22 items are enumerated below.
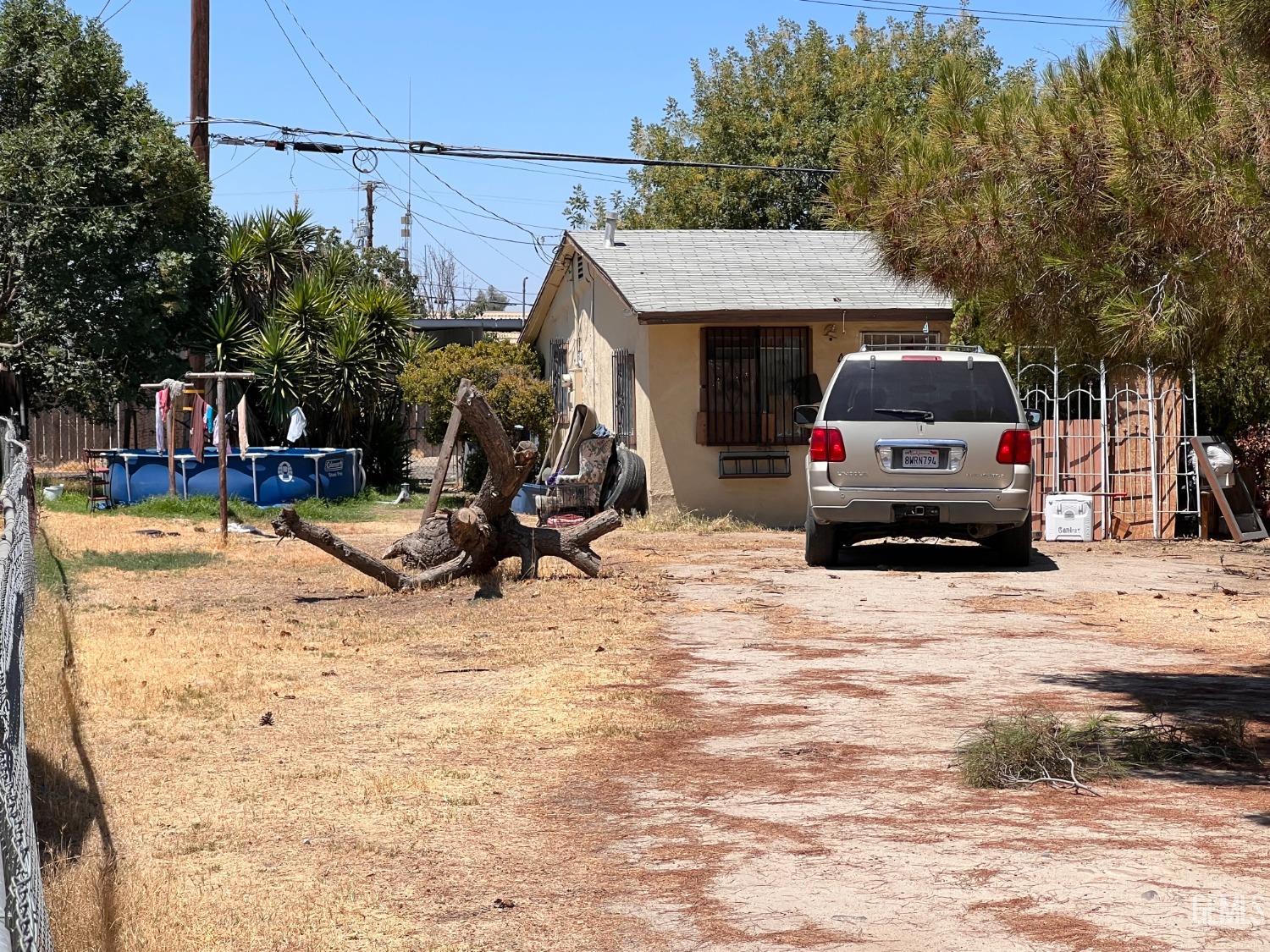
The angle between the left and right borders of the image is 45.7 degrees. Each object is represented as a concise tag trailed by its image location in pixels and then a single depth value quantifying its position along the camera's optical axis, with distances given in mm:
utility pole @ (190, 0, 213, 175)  26750
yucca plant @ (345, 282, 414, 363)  28281
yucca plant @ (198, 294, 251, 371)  27062
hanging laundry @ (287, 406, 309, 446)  25516
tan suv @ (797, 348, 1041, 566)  13555
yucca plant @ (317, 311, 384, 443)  27359
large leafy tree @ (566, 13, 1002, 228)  38094
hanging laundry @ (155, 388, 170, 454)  22203
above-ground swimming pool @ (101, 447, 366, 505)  22812
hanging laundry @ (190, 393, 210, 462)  19625
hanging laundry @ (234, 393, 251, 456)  20328
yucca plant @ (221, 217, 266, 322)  27891
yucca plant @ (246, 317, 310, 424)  27016
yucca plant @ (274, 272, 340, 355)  27844
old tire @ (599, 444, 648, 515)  19703
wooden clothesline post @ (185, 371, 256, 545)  17578
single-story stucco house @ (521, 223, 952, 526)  19531
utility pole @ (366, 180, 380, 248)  56094
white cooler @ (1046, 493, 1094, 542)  17141
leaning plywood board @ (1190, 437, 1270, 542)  16516
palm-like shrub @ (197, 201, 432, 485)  27266
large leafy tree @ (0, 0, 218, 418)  24875
